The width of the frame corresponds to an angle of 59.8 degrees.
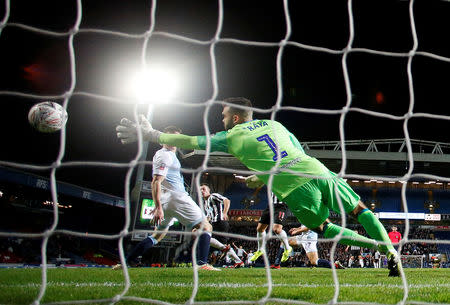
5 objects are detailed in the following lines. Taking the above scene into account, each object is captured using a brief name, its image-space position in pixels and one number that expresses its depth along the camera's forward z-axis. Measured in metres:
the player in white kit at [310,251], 8.19
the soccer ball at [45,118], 3.54
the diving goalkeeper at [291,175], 3.36
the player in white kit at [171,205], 5.43
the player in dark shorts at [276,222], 7.95
